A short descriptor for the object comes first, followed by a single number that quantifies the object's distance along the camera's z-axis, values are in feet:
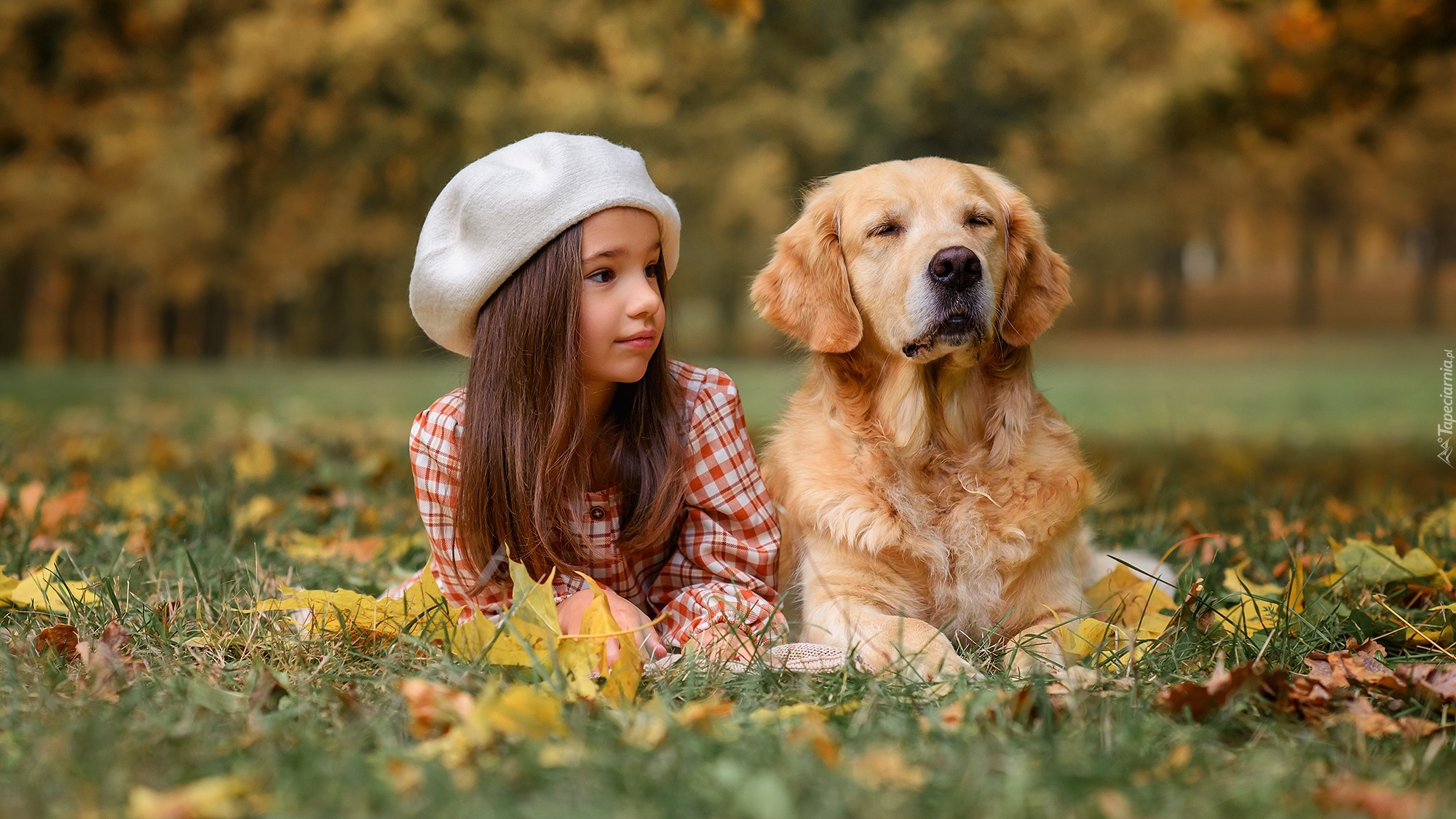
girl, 8.39
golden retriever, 8.60
